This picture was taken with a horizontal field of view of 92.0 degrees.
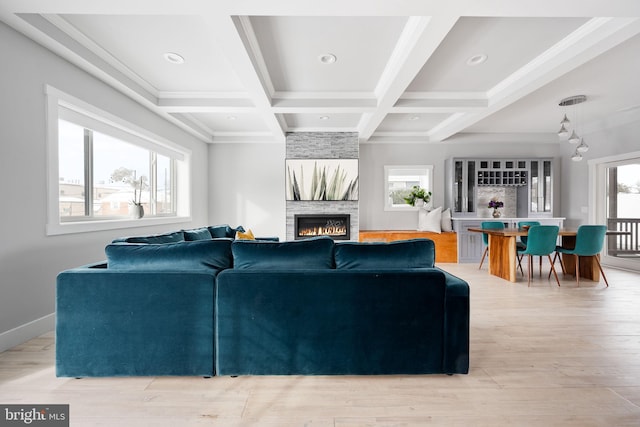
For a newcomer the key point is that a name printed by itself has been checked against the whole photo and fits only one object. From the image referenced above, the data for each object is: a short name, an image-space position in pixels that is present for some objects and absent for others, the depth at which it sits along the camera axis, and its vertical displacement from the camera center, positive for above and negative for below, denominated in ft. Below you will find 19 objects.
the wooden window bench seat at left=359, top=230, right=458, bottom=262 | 20.12 -1.73
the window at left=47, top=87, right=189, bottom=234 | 9.34 +1.81
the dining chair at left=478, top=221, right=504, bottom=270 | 17.88 -0.86
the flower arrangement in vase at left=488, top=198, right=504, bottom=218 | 20.62 +0.36
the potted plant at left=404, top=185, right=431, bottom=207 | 21.50 +1.03
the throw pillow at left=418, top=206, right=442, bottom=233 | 20.62 -0.63
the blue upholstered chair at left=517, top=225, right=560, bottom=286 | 13.82 -1.34
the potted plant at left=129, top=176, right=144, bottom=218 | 13.55 +0.29
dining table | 14.60 -2.33
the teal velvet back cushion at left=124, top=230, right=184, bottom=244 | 7.93 -0.76
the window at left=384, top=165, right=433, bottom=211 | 22.16 +2.15
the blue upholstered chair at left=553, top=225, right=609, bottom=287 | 13.76 -1.35
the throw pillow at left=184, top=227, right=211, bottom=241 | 11.76 -0.88
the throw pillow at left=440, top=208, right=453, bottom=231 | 20.92 -0.64
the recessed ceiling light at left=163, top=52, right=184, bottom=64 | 10.47 +5.36
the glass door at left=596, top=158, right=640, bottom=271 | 17.31 +0.14
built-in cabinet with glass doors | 20.90 +2.15
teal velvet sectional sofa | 6.11 -2.19
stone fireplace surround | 19.83 +4.11
